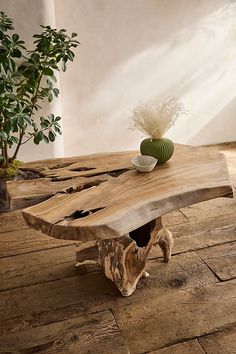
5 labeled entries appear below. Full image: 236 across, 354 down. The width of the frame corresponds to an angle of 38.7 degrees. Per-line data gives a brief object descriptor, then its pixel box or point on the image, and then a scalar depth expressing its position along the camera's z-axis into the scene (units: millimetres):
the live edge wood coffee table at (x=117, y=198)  1144
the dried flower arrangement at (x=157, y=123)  1580
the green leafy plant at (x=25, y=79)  1964
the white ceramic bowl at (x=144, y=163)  1502
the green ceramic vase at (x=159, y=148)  1572
